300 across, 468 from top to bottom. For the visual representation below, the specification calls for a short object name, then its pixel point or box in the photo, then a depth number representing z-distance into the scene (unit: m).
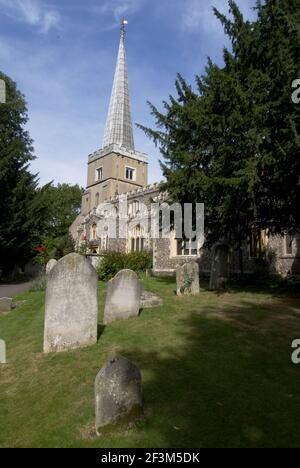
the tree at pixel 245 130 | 9.47
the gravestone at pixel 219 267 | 13.20
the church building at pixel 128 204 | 19.94
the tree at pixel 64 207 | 50.95
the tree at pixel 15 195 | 22.17
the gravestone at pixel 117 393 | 3.55
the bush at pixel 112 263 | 16.59
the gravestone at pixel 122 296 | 7.75
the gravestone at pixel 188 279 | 11.50
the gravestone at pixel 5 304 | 11.45
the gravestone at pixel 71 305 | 6.16
